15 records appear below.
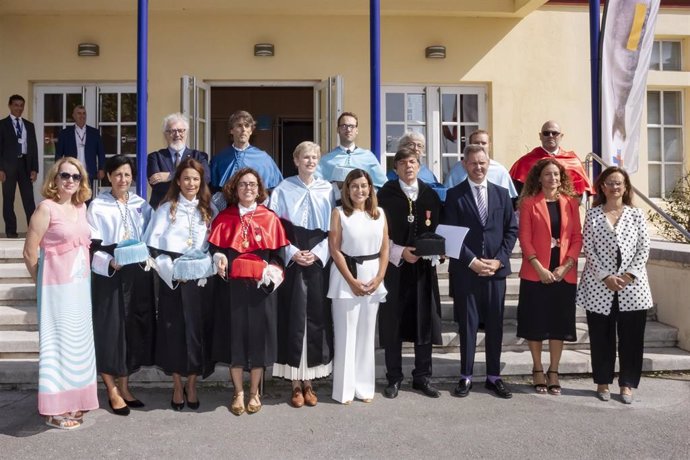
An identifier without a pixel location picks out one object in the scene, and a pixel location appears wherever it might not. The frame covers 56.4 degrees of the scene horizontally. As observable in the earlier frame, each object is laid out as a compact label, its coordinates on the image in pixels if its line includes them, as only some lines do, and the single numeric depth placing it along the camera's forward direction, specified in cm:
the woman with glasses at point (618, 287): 463
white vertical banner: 627
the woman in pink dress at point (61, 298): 399
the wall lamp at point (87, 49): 905
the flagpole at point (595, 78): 662
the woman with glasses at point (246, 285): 434
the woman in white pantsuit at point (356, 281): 454
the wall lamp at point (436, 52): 931
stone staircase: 507
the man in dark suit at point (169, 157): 499
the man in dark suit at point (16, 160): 795
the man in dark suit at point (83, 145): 796
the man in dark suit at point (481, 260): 474
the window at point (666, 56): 984
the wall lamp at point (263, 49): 915
